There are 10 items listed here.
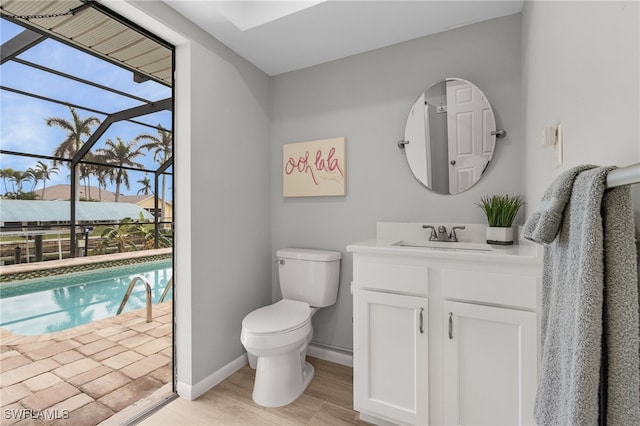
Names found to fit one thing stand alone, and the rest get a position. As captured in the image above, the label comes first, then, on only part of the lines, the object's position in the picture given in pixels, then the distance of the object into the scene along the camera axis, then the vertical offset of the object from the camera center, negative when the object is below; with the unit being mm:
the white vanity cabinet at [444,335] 1286 -569
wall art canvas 2264 +357
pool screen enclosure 1542 +977
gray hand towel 407 -135
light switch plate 972 +208
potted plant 1656 -27
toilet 1761 -664
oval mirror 1875 +500
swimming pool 1898 -636
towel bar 381 +49
